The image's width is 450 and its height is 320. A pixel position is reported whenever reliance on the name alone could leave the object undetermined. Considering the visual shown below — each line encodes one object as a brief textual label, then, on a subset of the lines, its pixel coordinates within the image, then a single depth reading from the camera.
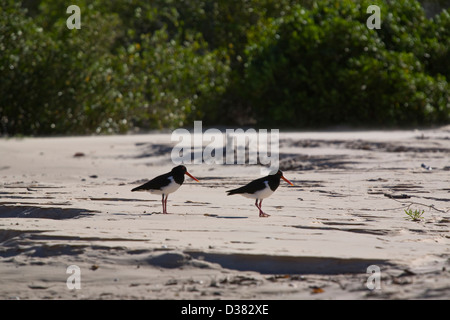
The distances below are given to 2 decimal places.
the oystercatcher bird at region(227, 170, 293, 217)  14.48
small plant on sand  13.33
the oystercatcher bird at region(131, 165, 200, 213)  14.73
